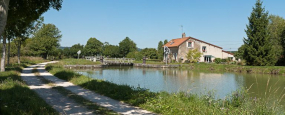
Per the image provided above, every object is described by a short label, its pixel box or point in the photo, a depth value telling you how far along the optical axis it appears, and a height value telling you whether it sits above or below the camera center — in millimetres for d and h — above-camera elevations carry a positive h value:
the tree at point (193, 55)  43938 +900
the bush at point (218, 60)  44875 -79
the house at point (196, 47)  48000 +2262
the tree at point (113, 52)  73812 +2747
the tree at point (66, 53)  80538 +2526
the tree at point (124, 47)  73331 +4145
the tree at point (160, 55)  57344 +1197
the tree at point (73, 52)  81438 +2850
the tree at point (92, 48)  83206 +4458
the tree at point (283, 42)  34122 +2631
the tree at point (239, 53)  47144 +1380
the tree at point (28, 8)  11484 +2746
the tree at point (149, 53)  62312 +1878
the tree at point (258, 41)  32562 +2692
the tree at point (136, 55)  58506 +1261
